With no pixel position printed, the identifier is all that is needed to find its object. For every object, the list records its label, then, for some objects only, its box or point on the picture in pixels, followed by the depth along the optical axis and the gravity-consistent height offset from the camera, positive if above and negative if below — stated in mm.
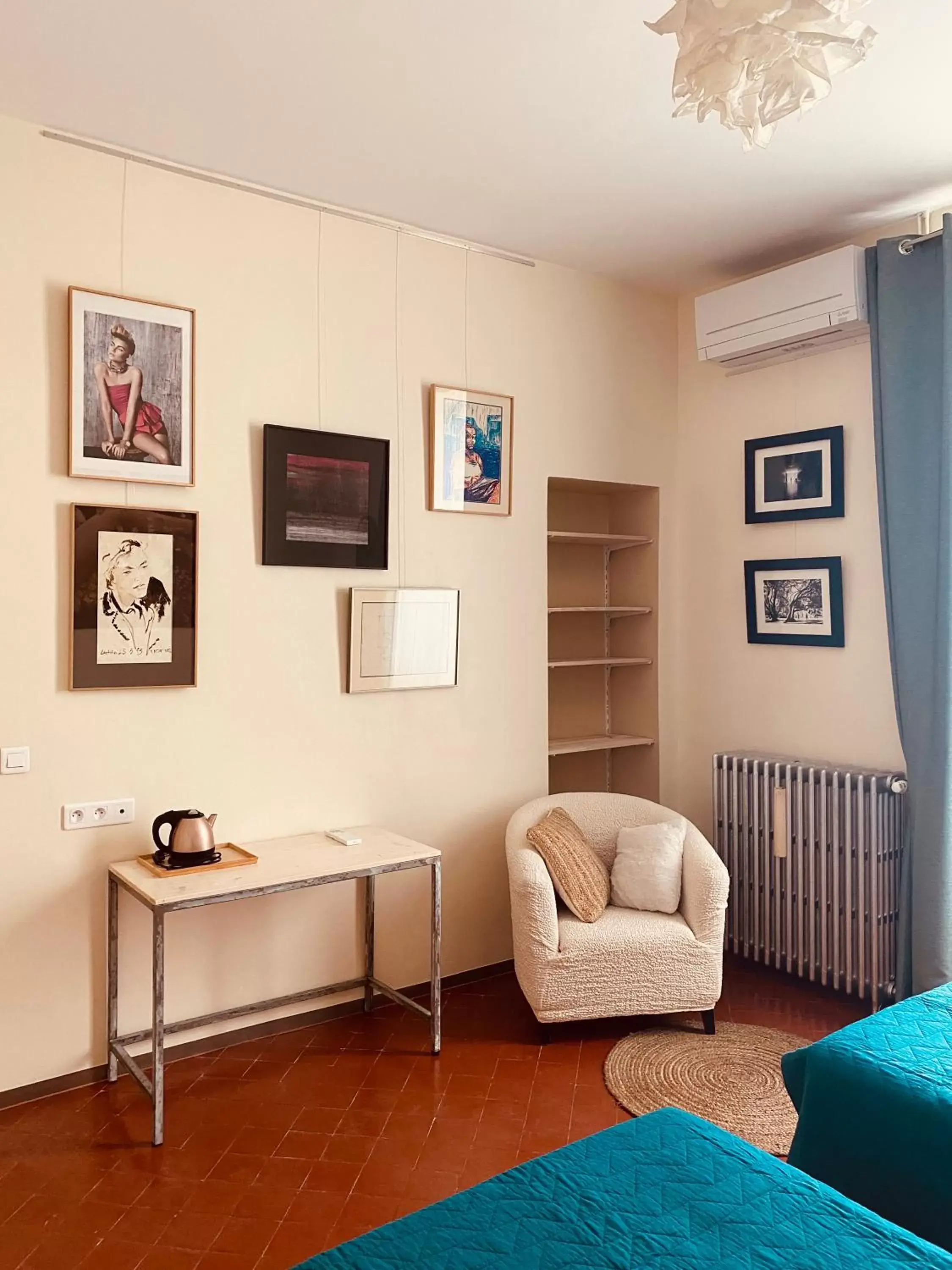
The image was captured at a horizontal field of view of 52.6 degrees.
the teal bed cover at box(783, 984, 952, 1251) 1895 -974
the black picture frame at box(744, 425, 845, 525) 4027 +745
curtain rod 3580 +1517
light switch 3006 -328
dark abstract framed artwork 3514 +579
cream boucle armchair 3389 -1068
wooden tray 3010 -678
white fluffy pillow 3648 -837
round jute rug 2910 -1406
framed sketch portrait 3127 +191
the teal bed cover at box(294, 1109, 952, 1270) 1442 -904
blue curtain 3533 +403
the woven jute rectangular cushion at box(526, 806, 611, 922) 3559 -813
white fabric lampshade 1544 +985
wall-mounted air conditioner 3752 +1388
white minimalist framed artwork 3736 +60
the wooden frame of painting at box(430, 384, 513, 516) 3936 +839
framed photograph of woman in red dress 3109 +882
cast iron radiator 3711 -874
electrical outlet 3129 -522
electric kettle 3068 -597
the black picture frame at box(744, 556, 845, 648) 4020 +214
